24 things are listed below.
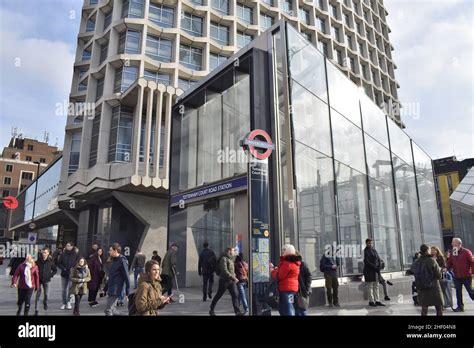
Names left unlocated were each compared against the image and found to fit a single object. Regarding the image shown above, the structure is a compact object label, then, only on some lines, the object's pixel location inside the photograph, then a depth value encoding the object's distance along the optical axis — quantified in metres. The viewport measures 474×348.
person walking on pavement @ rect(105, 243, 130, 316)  7.62
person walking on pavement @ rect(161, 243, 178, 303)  11.45
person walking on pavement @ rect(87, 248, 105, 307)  9.66
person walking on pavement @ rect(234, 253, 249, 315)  8.62
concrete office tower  22.62
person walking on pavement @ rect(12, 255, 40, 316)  8.07
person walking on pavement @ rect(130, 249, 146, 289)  12.18
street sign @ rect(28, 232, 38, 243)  19.76
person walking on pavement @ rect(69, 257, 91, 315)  8.40
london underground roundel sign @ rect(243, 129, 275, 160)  7.46
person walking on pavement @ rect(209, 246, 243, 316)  8.15
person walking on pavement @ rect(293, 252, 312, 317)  6.88
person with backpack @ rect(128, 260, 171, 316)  4.50
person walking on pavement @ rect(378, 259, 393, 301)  10.84
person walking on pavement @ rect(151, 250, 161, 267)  12.60
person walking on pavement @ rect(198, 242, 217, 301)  11.48
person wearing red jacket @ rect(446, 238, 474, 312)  8.61
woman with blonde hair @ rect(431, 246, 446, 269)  8.77
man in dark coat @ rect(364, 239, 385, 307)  10.05
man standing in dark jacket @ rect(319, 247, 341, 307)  10.05
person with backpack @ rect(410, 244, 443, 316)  6.90
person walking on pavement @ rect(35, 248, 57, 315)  9.52
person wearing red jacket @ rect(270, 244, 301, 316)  6.55
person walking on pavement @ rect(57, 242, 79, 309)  9.81
